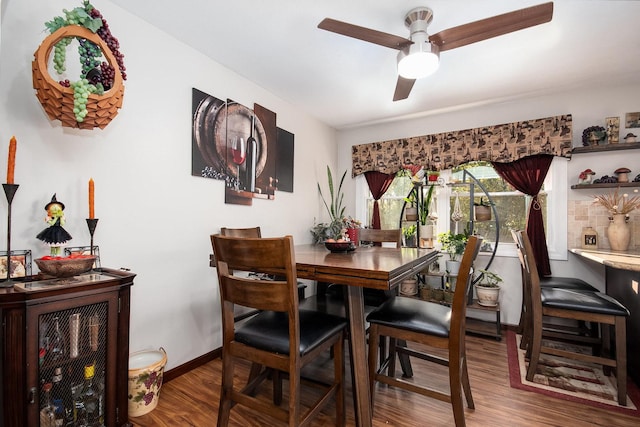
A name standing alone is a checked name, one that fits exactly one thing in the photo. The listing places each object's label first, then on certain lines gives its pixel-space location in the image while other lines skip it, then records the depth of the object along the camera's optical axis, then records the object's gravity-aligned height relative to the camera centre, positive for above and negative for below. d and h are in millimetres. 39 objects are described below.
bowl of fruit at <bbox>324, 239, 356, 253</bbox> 1912 -192
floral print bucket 1677 -981
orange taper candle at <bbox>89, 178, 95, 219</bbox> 1516 +96
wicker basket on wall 1322 +581
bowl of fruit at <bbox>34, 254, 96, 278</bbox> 1264 -217
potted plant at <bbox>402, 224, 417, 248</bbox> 3488 -241
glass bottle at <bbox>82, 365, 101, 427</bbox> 1346 -852
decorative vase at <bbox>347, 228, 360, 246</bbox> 2381 -141
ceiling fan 1569 +1072
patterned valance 2982 +821
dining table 1245 -272
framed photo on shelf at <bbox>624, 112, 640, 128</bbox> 2783 +926
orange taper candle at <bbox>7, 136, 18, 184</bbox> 1252 +232
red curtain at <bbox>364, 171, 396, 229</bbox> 3963 +421
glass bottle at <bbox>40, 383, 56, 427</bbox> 1214 -820
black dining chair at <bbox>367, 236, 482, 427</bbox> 1398 -569
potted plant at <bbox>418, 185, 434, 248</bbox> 3258 -82
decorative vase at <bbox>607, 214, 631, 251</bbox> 2607 -142
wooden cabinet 1120 -534
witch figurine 1404 -69
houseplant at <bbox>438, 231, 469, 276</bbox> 3102 -350
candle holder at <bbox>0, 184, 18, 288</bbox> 1262 -22
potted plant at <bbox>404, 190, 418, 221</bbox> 3416 +92
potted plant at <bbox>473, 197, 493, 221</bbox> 3178 +54
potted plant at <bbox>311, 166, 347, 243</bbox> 3717 -6
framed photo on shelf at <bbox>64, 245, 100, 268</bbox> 1568 -188
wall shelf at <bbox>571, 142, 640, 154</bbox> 2709 +661
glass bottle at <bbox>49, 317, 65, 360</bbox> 1236 -543
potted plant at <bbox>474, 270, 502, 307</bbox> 3006 -757
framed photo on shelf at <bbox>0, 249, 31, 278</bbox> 1302 -219
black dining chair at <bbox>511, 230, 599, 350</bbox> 2438 -913
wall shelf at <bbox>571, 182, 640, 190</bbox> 2697 +304
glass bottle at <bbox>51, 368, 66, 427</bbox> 1251 -781
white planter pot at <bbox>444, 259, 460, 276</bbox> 3085 -530
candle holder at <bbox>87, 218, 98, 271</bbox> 1544 -47
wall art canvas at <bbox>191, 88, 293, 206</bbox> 2361 +634
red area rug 1853 -1163
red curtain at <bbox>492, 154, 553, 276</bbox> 3014 +321
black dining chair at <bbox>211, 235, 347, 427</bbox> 1174 -533
